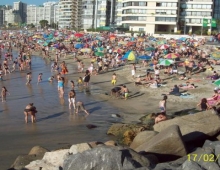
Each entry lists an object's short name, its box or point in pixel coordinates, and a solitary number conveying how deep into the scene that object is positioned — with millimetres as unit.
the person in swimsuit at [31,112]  14320
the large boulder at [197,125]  10203
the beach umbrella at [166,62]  25000
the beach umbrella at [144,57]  29294
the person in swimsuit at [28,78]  24219
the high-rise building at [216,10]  87850
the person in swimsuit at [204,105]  16003
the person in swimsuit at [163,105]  15570
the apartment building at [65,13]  133400
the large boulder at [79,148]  8705
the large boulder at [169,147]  8688
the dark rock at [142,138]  10156
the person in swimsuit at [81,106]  16155
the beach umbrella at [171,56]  28195
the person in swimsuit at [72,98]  16750
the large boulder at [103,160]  7246
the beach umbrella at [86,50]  37875
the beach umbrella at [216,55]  27631
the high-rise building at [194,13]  78438
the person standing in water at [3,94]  18531
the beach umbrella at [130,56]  27891
